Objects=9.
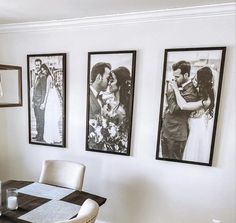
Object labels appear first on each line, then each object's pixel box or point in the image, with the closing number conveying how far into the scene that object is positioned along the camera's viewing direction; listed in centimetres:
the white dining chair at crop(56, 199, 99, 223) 132
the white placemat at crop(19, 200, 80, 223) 155
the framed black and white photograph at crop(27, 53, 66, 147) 269
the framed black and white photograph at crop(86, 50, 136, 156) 240
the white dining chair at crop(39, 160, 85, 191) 224
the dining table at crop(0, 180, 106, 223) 157
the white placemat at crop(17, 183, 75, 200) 193
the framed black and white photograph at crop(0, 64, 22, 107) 284
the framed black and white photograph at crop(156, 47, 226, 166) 211
